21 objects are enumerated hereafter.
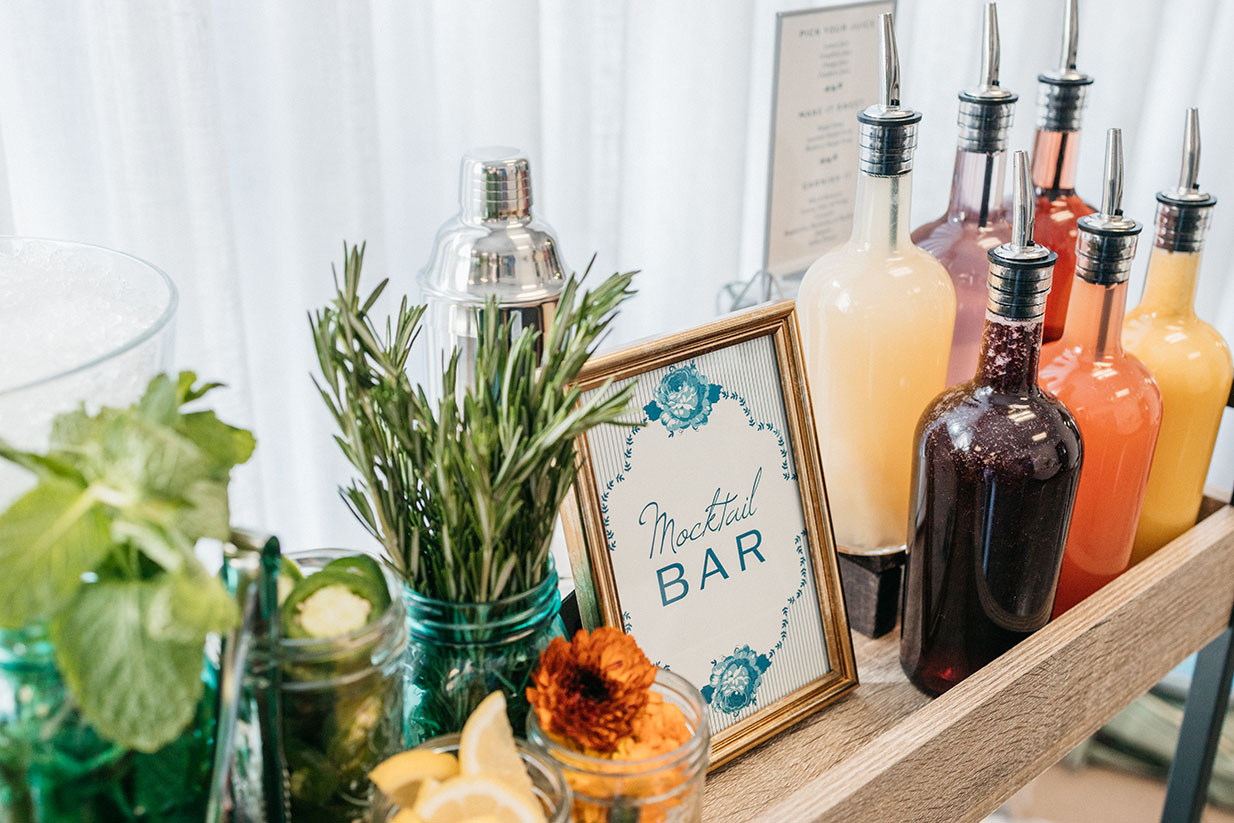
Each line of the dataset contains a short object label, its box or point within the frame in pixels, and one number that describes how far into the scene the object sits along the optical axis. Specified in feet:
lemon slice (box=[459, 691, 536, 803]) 1.20
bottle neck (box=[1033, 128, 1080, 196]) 2.25
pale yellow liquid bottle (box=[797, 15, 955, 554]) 1.87
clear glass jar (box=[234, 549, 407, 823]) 1.17
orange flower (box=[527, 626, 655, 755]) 1.28
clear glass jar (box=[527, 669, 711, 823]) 1.24
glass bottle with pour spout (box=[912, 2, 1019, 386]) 2.04
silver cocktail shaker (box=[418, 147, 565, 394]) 1.68
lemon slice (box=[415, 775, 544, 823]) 1.15
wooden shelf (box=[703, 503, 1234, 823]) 1.62
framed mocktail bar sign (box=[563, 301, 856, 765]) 1.60
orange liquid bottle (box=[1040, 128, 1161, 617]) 1.90
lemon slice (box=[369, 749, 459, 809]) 1.18
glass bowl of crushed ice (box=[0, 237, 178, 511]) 1.02
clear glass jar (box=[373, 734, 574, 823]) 1.19
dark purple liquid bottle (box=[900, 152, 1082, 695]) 1.71
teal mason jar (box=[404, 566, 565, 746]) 1.34
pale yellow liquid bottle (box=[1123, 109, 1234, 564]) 2.03
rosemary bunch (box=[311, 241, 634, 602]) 1.29
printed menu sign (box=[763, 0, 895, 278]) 2.89
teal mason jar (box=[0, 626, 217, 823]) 0.97
